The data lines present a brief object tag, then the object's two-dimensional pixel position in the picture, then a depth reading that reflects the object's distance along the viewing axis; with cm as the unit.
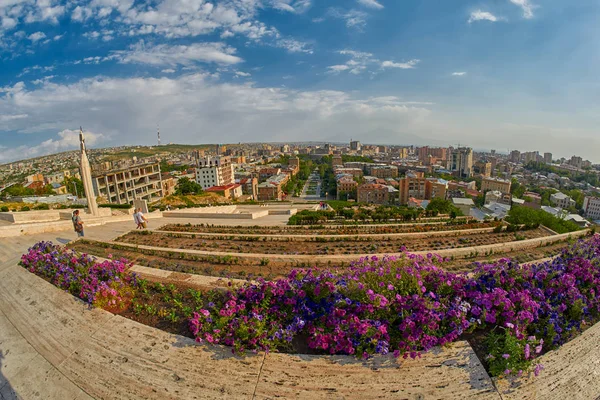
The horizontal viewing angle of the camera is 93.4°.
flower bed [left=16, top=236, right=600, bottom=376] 285
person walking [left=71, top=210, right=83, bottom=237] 856
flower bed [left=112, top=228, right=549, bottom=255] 789
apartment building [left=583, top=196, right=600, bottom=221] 5703
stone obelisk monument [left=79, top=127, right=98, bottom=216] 1254
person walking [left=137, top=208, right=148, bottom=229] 1033
